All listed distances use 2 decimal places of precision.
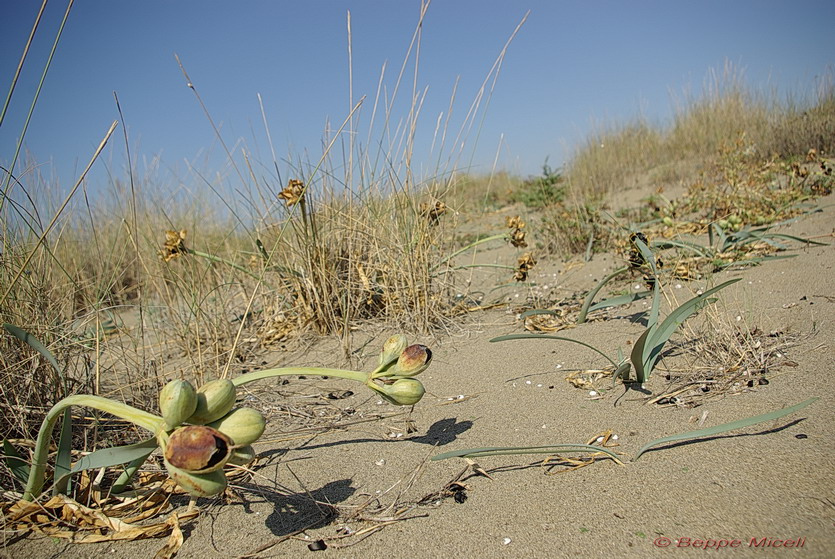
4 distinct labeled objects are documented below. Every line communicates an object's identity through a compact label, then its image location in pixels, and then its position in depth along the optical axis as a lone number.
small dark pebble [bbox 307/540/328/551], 1.06
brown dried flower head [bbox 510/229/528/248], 2.59
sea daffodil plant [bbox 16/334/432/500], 0.77
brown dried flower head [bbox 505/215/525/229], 2.65
